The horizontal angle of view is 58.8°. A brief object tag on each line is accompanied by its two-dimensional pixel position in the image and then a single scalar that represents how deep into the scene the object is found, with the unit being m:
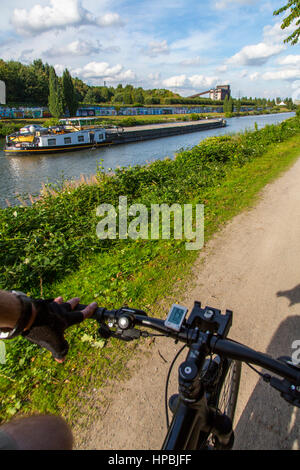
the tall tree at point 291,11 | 13.72
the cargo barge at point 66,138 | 36.72
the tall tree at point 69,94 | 69.64
